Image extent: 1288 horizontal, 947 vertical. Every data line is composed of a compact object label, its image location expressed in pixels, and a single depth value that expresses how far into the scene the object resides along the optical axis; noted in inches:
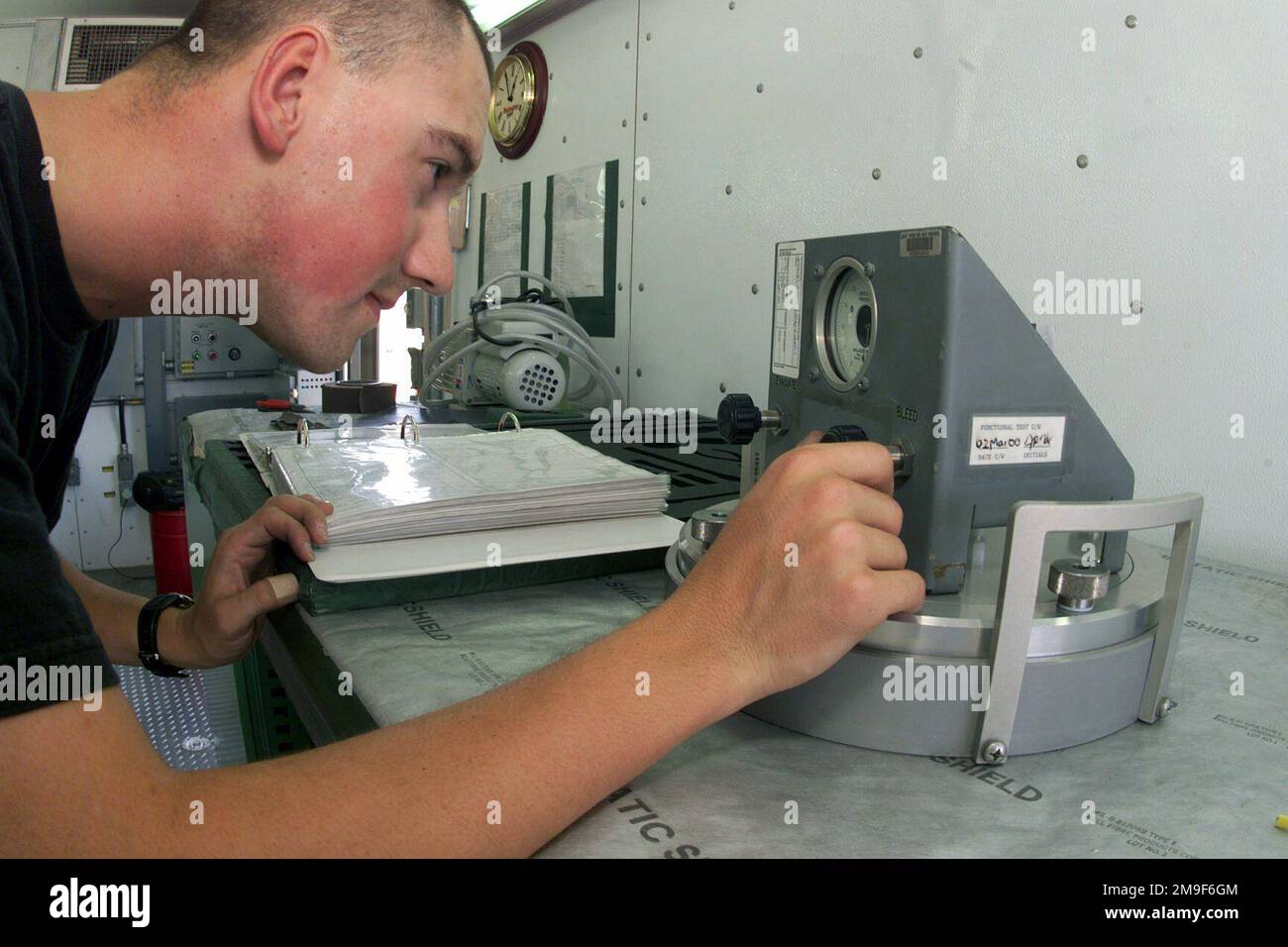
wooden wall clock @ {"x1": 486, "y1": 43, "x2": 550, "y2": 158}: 99.3
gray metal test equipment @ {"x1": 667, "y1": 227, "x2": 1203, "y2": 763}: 21.9
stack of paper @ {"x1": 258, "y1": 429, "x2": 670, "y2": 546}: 32.6
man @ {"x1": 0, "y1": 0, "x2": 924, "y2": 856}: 18.4
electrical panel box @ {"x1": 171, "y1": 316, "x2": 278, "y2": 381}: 133.6
